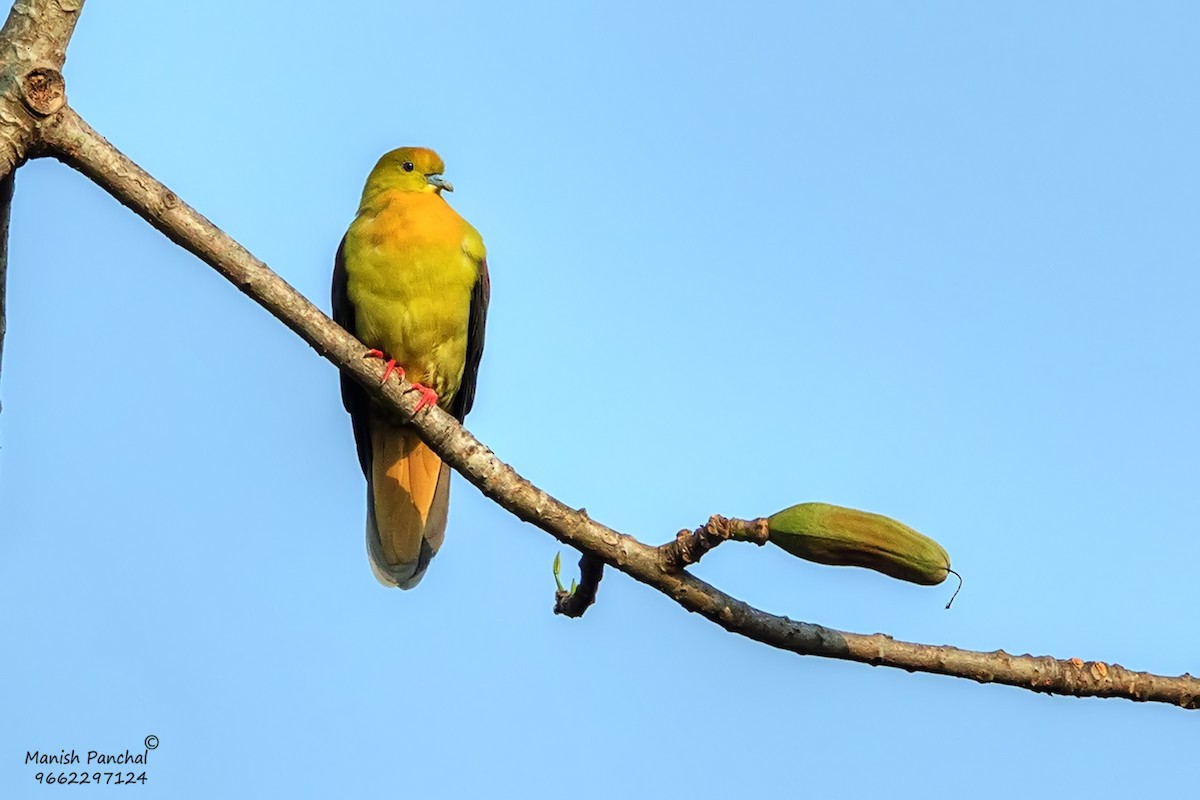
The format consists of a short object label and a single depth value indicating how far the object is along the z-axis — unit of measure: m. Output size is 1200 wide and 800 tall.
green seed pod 5.85
